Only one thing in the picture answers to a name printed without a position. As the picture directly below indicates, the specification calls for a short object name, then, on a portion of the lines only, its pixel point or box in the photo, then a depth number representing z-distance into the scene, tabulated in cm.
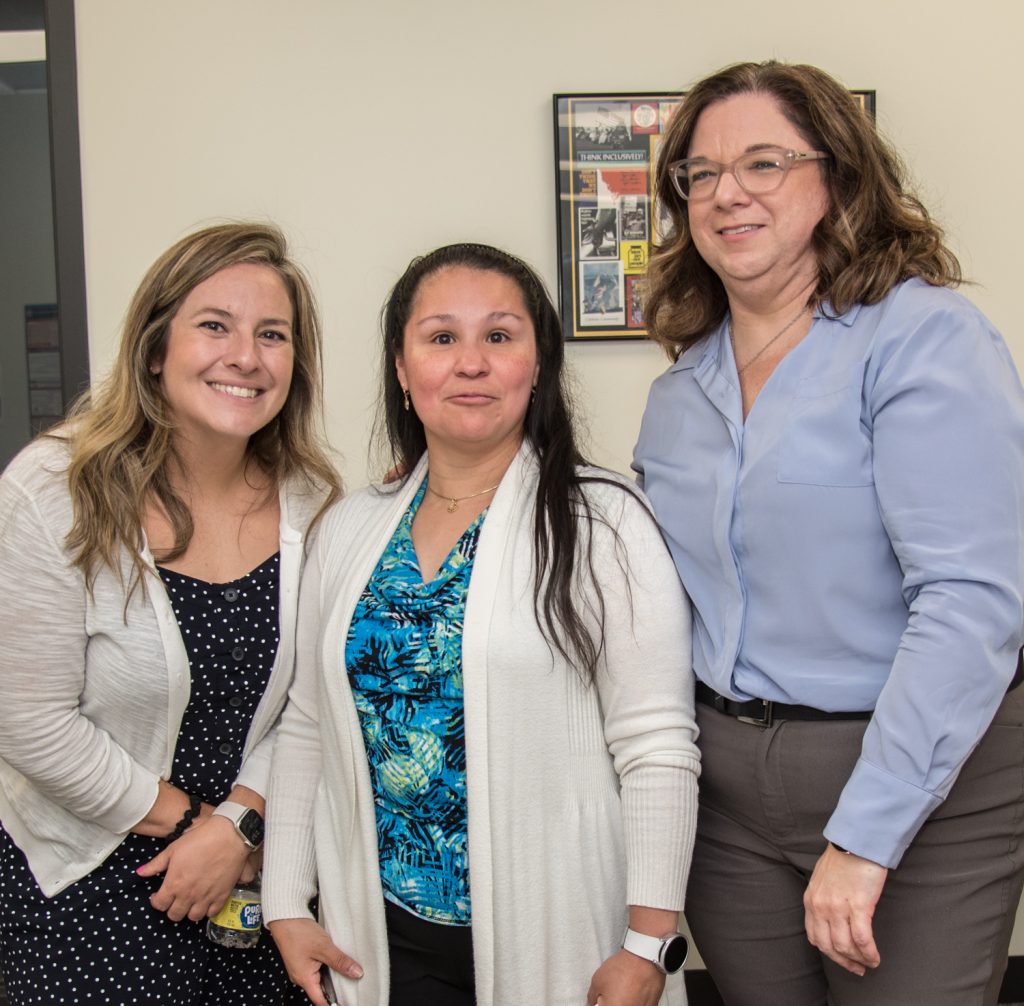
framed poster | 266
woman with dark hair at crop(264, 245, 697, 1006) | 146
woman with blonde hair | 159
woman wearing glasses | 128
